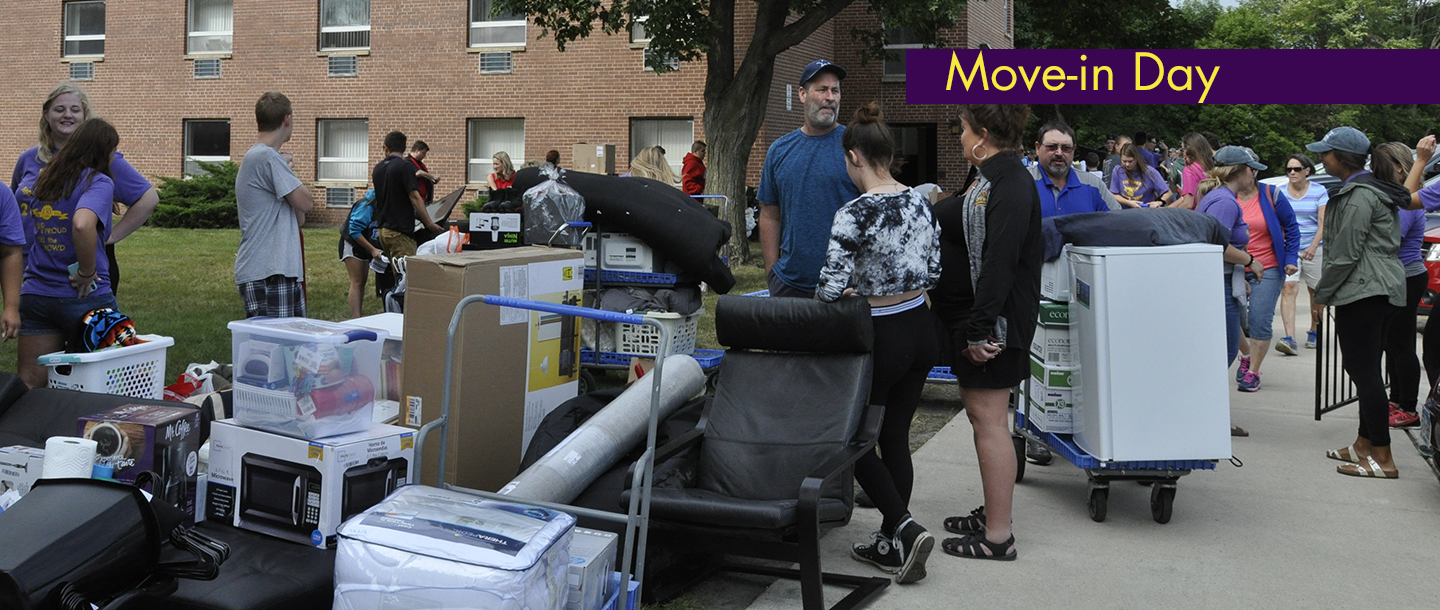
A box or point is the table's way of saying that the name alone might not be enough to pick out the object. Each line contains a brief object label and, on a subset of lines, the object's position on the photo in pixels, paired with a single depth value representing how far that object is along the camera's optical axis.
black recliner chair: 4.30
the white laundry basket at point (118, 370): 4.71
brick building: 25.59
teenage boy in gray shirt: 6.00
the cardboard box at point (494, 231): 7.15
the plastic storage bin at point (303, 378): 4.05
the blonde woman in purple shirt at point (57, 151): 5.67
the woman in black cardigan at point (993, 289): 4.59
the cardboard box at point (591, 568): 3.41
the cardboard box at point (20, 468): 3.95
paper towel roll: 3.72
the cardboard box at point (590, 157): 24.16
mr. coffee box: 3.91
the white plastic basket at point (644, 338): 7.47
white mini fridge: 5.28
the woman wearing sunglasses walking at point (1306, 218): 10.16
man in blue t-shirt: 5.30
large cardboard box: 4.96
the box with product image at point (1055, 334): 5.74
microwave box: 3.97
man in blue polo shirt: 6.32
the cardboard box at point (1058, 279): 5.72
